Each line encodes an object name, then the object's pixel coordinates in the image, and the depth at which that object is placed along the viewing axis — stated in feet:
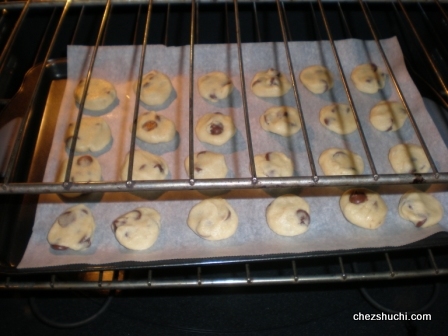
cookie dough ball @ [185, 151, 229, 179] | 1.48
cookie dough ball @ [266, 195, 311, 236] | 1.35
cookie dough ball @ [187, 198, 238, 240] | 1.33
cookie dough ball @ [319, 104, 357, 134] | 1.59
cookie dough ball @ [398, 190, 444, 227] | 1.34
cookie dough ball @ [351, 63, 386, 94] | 1.68
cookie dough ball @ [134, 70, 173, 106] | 1.65
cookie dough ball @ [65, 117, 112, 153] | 1.54
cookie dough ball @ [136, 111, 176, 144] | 1.57
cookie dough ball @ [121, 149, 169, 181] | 1.47
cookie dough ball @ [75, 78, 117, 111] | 1.63
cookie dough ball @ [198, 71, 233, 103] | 1.66
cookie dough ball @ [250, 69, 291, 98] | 1.68
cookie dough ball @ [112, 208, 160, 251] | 1.32
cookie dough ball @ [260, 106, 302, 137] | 1.58
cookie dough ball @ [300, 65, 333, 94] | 1.68
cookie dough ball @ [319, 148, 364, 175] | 1.48
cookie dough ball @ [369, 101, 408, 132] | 1.59
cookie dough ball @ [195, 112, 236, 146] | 1.57
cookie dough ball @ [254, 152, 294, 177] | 1.48
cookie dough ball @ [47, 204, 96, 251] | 1.30
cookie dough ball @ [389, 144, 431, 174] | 1.49
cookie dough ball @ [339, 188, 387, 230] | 1.35
